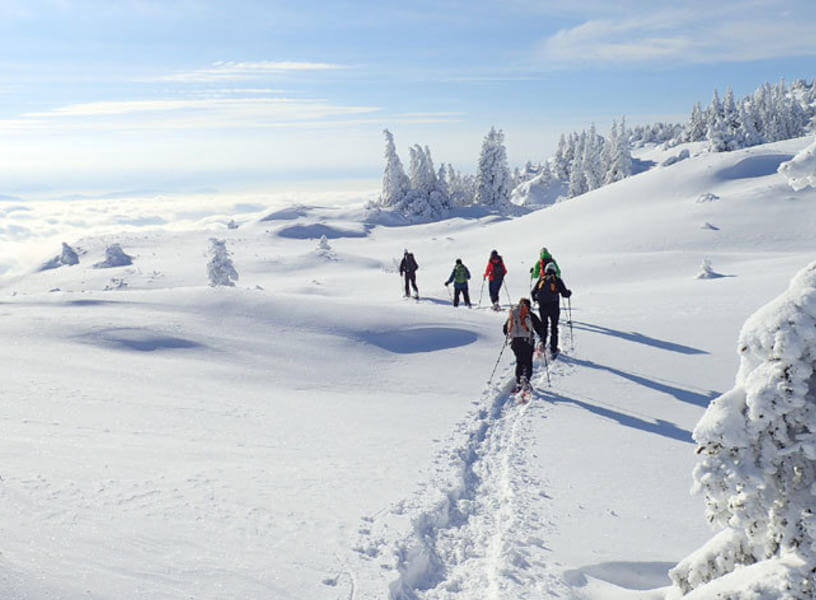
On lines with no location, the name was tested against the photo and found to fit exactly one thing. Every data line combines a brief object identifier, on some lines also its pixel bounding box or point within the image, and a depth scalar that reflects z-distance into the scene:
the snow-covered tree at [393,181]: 93.38
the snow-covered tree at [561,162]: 149.62
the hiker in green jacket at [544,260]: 15.69
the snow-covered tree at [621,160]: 100.50
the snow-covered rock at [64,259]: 59.75
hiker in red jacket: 19.69
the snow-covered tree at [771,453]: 3.45
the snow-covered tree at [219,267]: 35.91
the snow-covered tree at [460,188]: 101.94
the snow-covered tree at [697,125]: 132.00
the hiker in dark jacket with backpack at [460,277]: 20.98
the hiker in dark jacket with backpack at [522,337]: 11.39
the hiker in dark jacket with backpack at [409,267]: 24.47
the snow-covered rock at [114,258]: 52.59
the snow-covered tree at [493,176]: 88.44
